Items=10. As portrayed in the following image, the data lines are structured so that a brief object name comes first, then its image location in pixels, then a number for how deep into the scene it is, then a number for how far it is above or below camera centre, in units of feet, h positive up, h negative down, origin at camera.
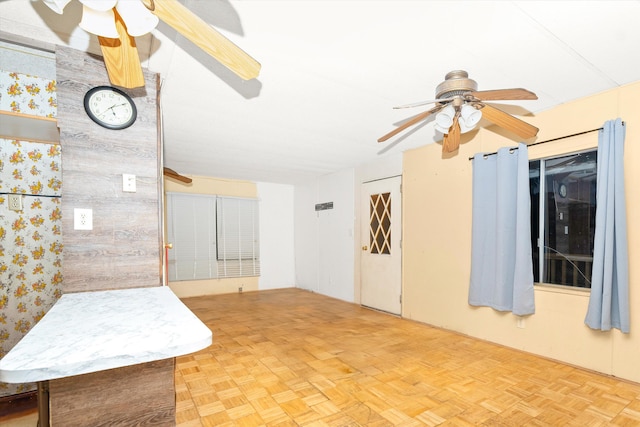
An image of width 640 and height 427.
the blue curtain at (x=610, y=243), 8.01 -0.98
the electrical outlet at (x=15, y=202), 7.66 +0.14
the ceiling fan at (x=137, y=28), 3.65 +2.32
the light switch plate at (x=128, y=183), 6.23 +0.49
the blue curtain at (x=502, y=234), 9.96 -0.95
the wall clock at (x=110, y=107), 5.96 +1.96
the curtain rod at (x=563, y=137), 8.77 +2.07
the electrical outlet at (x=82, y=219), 5.81 -0.22
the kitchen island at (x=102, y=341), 2.75 -1.41
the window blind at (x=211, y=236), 19.16 -1.94
